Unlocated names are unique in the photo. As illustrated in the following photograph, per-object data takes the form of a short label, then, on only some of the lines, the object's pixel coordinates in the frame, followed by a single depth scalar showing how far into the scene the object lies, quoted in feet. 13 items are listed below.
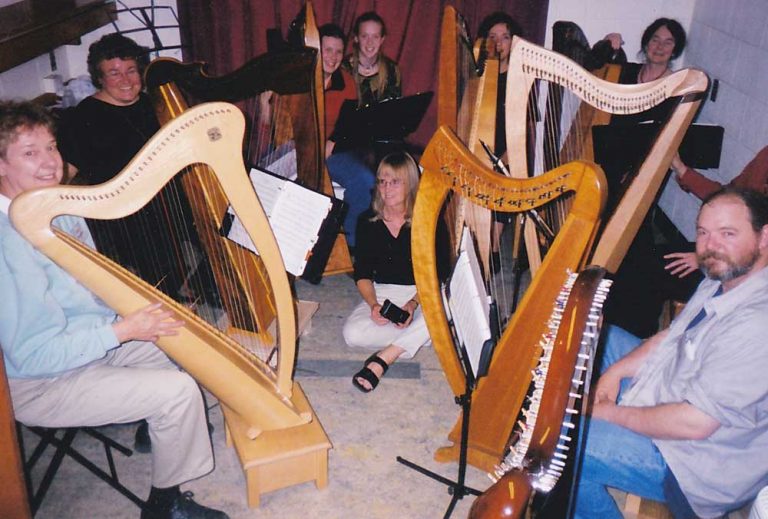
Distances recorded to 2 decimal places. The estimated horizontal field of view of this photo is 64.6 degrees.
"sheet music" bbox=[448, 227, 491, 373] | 5.34
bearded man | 5.36
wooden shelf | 9.12
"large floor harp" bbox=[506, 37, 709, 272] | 6.89
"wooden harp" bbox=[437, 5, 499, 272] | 7.60
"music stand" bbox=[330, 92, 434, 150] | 9.68
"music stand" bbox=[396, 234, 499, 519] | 5.29
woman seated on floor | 9.43
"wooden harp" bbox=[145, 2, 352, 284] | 6.48
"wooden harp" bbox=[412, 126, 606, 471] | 5.28
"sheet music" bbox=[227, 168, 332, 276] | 7.01
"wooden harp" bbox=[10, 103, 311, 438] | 4.80
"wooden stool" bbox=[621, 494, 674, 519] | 6.17
